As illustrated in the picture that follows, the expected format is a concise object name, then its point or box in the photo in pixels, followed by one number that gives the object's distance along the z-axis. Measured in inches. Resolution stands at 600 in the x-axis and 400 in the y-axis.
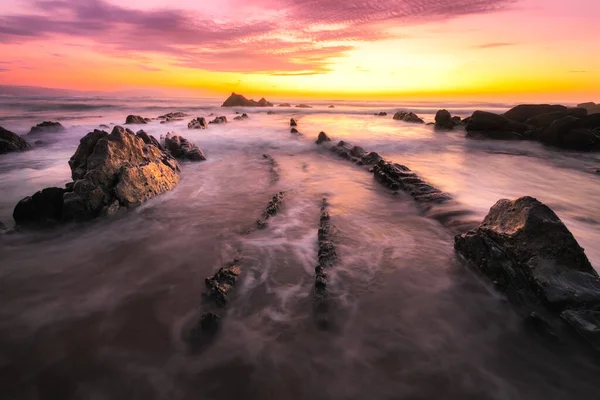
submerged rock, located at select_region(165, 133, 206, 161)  542.9
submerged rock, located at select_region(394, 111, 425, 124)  1441.9
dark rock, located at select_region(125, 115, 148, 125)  1100.9
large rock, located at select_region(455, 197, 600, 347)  145.5
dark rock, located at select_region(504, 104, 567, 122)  988.6
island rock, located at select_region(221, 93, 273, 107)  3164.4
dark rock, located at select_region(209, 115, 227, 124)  1239.3
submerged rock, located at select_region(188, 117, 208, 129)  1005.8
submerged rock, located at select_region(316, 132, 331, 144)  745.8
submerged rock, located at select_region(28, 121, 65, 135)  866.3
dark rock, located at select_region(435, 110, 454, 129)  1131.3
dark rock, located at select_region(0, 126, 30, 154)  577.5
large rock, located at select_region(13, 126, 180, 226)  257.6
